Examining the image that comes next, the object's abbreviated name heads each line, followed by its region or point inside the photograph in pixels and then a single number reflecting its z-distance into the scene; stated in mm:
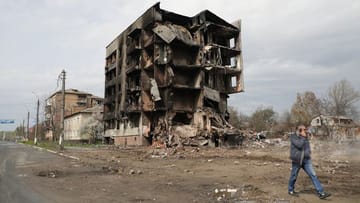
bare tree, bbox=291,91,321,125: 77125
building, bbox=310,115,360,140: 55125
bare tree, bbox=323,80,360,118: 67944
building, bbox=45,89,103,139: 101262
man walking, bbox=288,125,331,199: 9172
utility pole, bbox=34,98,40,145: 62294
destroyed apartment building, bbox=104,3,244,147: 40000
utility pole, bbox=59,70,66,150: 37375
